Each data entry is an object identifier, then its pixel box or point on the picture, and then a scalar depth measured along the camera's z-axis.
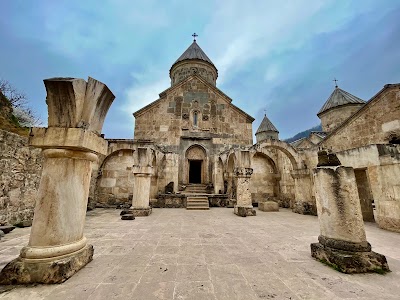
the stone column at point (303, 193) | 8.10
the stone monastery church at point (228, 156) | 6.02
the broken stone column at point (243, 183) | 7.53
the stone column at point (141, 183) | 7.15
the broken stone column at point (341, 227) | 2.37
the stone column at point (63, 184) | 2.07
